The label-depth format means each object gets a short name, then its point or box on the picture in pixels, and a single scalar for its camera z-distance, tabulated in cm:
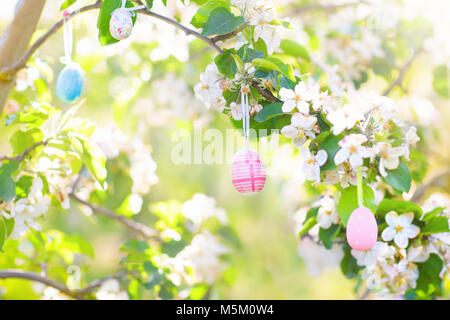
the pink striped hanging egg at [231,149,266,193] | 106
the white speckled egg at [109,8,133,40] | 102
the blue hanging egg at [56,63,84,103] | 113
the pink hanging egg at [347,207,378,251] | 102
